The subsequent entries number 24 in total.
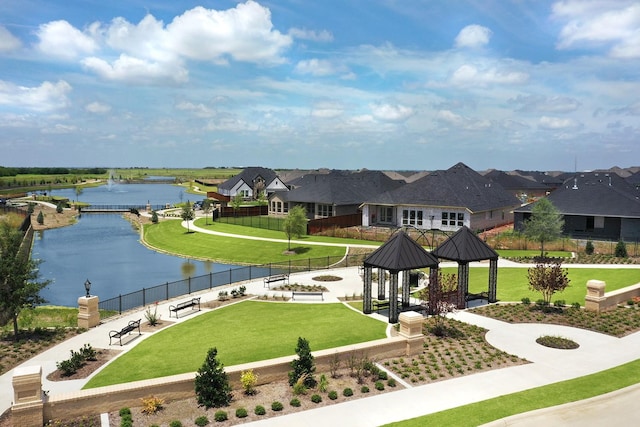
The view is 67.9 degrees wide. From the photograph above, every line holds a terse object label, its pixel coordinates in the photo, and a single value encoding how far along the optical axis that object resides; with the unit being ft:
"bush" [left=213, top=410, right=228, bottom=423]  40.26
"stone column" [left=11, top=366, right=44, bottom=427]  38.34
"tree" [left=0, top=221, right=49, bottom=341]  60.59
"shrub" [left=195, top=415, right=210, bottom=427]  39.56
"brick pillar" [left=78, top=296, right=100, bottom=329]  66.18
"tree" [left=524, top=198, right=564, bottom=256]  115.24
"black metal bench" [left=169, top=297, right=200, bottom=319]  71.61
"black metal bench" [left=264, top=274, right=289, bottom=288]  92.73
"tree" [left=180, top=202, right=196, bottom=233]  184.44
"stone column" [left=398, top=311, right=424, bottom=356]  54.80
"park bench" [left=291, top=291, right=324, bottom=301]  81.25
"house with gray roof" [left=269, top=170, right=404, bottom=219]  185.37
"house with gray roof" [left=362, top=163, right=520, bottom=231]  152.97
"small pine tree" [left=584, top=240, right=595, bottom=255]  115.44
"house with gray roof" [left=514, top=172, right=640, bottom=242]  132.57
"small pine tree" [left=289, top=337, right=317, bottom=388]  46.61
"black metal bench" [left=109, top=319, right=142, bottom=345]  59.57
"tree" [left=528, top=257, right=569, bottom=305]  70.33
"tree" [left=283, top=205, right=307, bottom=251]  135.44
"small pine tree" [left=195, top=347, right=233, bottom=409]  42.60
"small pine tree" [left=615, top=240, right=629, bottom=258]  108.58
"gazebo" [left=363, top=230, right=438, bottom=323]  67.00
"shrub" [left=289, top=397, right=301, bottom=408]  42.78
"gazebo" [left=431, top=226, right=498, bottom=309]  75.36
